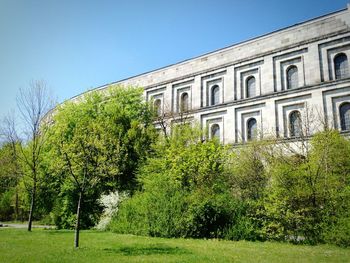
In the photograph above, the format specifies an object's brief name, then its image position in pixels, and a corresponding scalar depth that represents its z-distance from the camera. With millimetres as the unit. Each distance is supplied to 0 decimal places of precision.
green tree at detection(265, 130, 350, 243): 14438
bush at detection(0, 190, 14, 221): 36781
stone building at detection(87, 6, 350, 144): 26438
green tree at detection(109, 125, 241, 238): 17109
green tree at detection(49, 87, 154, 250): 14562
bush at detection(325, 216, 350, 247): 13266
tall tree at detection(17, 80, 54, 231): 22547
